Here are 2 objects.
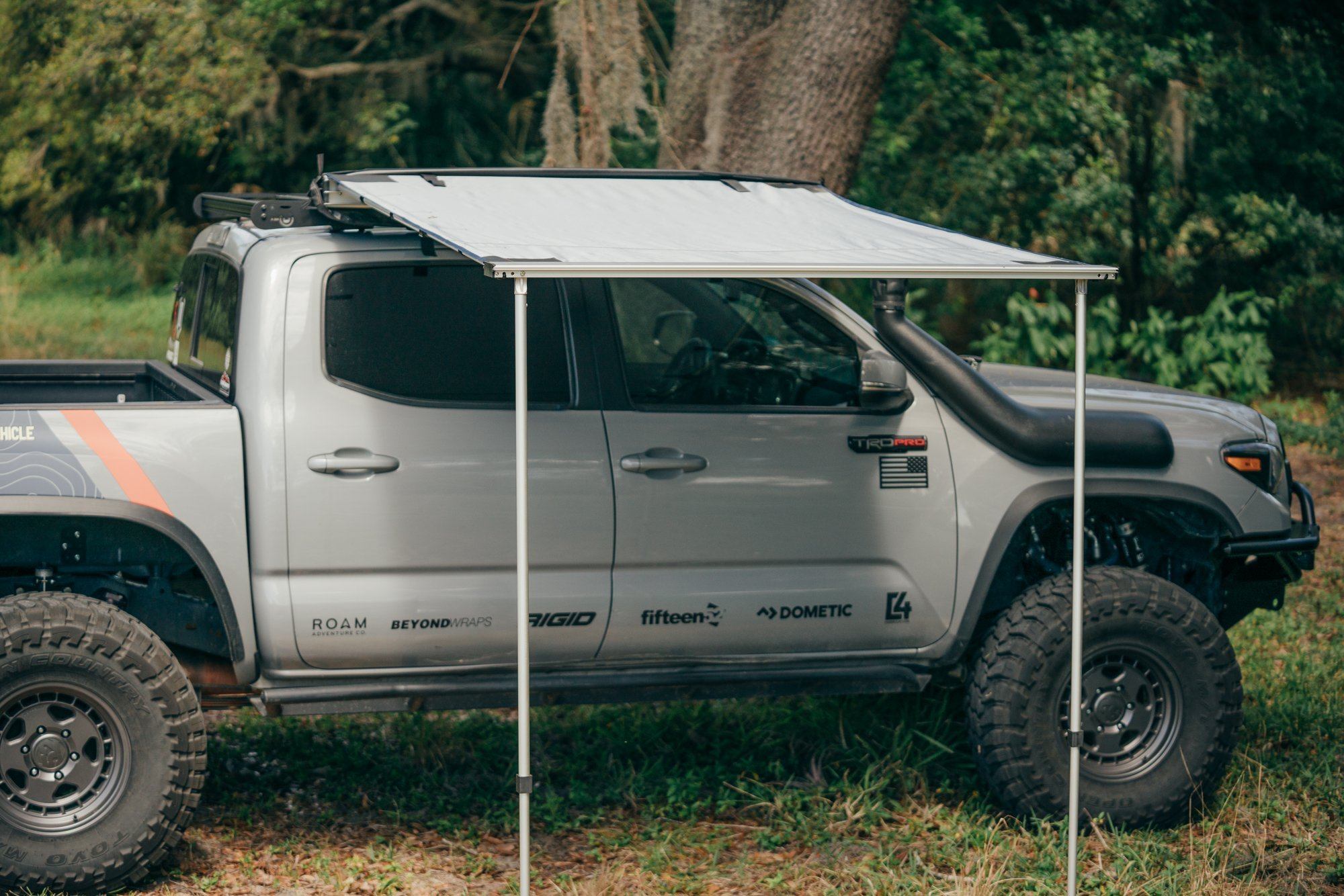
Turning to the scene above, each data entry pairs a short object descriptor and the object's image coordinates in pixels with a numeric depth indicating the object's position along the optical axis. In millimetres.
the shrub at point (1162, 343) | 13469
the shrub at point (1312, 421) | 11781
